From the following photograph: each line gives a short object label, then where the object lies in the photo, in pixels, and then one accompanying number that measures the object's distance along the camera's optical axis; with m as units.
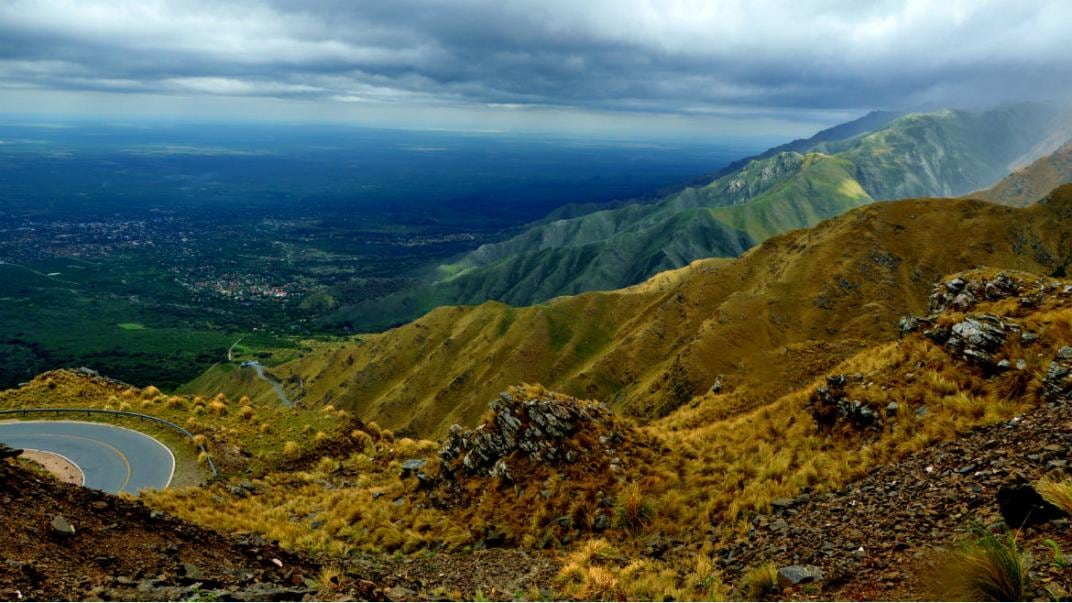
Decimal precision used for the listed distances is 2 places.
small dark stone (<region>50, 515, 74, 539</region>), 11.91
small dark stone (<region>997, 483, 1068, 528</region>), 8.45
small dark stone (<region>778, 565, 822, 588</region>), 9.88
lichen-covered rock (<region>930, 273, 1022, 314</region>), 22.39
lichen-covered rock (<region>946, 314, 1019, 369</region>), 16.36
